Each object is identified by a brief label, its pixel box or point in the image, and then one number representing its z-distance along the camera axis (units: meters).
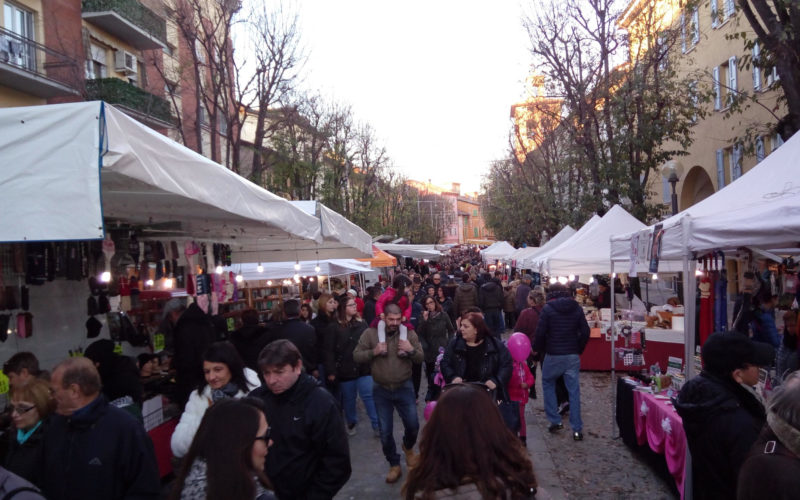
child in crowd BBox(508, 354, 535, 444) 5.95
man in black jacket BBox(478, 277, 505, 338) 13.77
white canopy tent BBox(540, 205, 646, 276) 11.62
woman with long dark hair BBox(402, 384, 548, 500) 2.06
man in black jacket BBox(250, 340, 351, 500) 3.21
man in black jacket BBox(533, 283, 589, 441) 7.34
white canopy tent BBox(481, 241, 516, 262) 32.81
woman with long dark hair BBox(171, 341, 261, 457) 3.82
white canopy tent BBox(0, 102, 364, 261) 2.79
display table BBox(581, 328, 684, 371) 10.47
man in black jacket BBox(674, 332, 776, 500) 3.28
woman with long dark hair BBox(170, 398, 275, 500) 2.15
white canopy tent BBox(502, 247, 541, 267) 27.22
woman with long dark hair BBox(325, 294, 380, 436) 7.60
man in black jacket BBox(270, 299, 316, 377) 6.96
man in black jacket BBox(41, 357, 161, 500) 2.78
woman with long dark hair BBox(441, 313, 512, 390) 5.37
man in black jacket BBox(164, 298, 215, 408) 6.21
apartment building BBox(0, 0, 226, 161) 14.96
